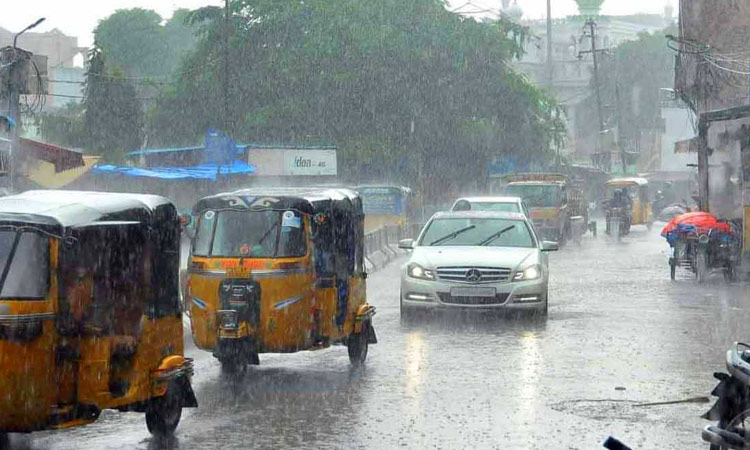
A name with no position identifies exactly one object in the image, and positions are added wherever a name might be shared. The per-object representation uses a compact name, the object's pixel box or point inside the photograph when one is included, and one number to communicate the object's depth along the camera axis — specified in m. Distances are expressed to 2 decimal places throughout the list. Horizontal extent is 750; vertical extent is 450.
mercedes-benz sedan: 16.22
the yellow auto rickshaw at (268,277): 11.36
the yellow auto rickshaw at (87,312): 7.36
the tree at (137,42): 96.81
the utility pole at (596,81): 76.31
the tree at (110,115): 59.88
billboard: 43.47
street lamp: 26.25
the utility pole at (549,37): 83.88
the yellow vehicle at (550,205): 38.97
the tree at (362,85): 52.91
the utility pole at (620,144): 79.31
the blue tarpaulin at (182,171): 38.62
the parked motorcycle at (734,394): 6.83
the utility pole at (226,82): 41.51
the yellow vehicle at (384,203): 42.84
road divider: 29.08
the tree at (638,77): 101.31
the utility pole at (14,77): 26.17
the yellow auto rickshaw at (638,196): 52.41
